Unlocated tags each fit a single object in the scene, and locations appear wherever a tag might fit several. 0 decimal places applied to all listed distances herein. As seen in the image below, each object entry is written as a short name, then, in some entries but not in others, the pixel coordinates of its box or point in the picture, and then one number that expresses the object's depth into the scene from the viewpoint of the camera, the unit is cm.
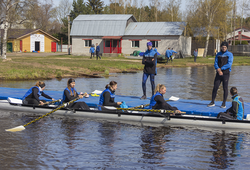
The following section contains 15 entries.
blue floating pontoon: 1053
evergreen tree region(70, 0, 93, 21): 7553
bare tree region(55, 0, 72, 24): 9631
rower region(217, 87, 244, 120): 923
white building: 4809
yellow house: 6022
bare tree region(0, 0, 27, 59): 2996
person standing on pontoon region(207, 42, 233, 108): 1058
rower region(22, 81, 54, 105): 1173
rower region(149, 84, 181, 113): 991
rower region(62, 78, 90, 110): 1123
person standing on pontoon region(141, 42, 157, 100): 1232
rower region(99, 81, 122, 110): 1048
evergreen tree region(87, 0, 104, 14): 7644
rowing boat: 928
